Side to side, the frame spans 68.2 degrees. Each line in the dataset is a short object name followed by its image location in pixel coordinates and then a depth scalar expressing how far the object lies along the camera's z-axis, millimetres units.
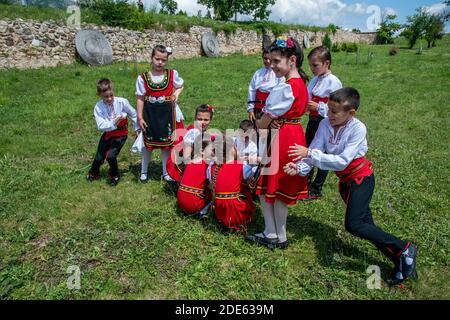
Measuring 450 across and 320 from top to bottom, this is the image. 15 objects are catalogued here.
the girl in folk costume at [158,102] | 4305
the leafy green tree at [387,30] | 43831
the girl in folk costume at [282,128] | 2721
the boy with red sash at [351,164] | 2691
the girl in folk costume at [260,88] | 4070
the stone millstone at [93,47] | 13242
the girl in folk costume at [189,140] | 4113
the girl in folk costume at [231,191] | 3473
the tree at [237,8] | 36625
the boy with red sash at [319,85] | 3816
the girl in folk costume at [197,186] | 3721
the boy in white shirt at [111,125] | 4371
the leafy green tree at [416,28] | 32125
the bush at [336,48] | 29747
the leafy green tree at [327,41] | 31234
